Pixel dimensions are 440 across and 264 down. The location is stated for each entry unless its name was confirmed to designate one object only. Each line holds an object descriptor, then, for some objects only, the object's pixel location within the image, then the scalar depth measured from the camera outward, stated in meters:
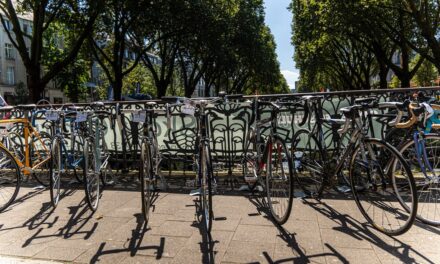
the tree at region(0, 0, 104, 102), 18.19
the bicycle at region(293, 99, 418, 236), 4.11
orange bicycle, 5.61
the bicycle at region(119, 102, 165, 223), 4.80
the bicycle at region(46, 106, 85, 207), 5.52
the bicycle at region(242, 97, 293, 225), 4.50
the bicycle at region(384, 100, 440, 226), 4.33
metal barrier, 6.50
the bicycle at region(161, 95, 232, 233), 4.36
